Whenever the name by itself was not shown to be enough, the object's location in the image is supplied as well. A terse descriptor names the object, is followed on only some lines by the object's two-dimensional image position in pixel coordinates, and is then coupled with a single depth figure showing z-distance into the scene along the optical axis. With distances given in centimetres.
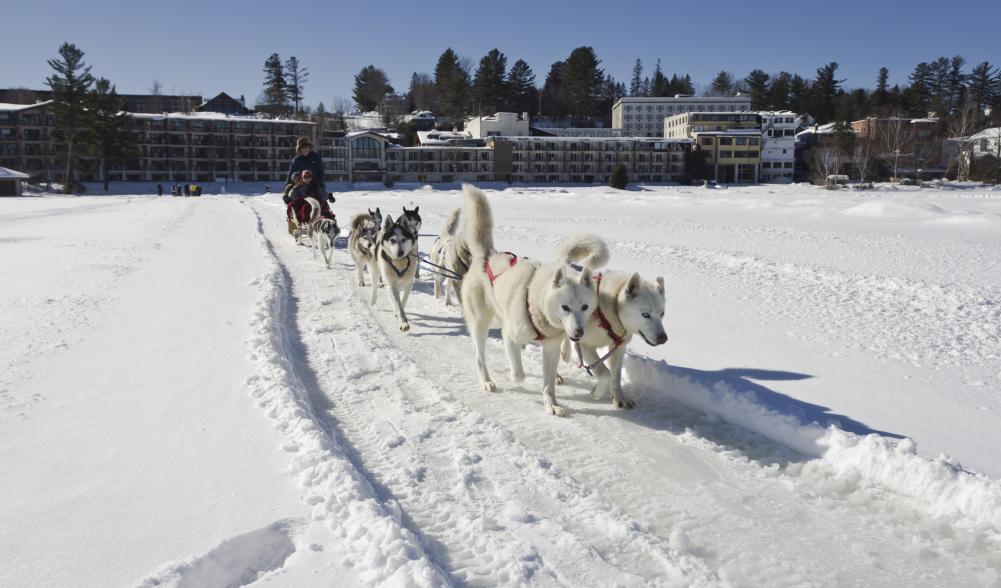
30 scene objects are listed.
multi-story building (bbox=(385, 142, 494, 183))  6838
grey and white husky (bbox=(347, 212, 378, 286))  807
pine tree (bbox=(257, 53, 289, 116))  9819
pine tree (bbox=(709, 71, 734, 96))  11562
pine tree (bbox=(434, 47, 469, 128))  9219
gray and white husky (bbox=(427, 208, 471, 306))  681
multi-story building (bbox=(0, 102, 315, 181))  6419
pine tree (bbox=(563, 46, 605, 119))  9625
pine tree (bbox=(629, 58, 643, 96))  12164
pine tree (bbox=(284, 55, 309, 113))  9975
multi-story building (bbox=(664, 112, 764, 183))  6812
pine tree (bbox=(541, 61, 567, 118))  10050
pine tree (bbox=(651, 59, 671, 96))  10912
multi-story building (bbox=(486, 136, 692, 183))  6962
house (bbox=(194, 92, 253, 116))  9481
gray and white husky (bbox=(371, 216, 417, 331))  678
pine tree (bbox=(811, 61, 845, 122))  8900
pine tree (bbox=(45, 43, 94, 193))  5906
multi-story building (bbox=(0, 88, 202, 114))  9550
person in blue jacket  1265
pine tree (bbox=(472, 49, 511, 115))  9294
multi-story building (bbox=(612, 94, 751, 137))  8625
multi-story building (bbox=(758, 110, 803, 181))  6900
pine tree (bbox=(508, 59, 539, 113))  9531
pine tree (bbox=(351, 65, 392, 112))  11131
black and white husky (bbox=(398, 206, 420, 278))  716
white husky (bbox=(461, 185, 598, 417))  395
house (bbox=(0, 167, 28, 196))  4922
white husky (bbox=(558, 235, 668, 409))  400
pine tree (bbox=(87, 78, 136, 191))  5969
